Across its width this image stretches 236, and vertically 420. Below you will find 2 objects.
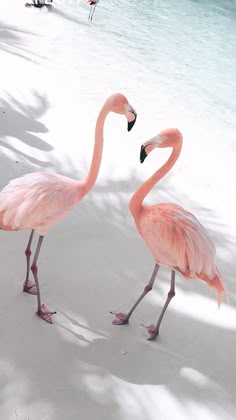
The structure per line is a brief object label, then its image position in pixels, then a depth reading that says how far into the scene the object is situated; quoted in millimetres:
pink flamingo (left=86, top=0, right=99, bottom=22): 10662
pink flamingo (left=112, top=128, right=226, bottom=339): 2479
